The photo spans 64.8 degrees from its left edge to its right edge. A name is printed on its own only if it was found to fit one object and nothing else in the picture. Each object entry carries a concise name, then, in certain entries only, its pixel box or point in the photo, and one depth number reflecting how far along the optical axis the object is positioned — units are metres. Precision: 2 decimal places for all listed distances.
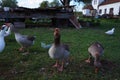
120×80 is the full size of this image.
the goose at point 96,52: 2.45
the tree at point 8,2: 21.61
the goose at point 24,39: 3.06
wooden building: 6.67
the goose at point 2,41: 2.59
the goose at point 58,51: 2.29
